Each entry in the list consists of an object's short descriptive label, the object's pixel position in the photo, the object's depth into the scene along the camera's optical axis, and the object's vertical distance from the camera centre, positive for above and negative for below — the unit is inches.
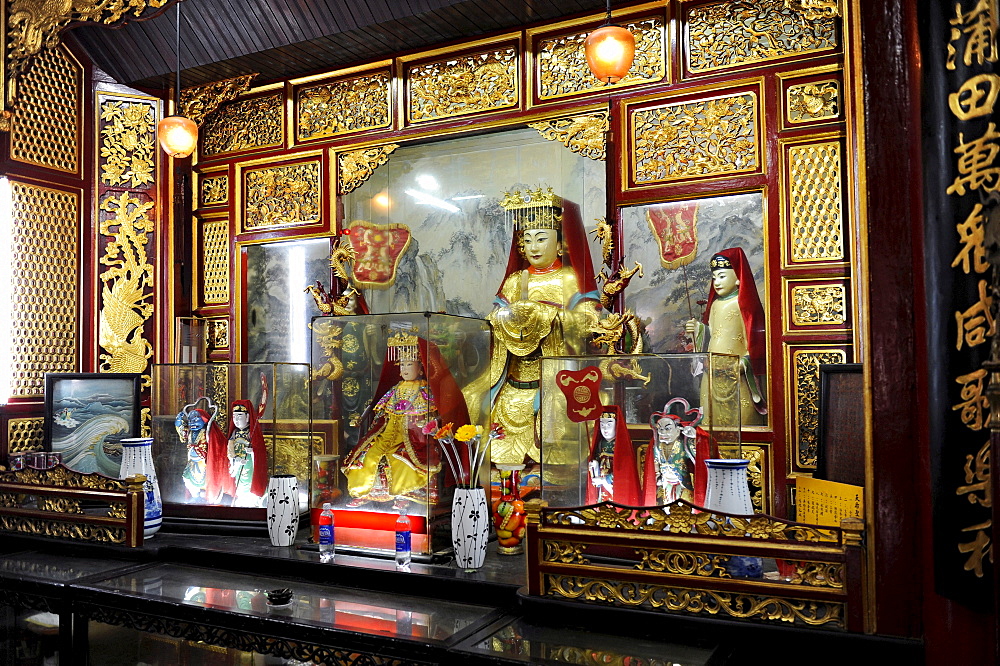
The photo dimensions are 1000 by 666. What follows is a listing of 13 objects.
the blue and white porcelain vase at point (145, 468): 160.2 -23.1
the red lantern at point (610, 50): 145.3 +54.2
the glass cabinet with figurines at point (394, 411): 142.9 -11.3
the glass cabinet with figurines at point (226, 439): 169.6 -18.2
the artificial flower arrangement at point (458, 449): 142.1 -18.1
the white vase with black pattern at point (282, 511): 153.8 -30.6
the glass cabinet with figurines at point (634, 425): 126.0 -12.8
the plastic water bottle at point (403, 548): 137.2 -34.0
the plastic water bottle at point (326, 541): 145.0 -34.3
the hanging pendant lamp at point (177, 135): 188.1 +52.2
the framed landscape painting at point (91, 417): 200.7 -15.4
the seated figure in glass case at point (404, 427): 143.4 -13.9
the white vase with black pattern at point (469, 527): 136.1 -30.5
